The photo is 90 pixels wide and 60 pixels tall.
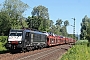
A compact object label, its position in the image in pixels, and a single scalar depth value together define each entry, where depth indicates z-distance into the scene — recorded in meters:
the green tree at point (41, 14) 122.28
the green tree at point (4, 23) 80.69
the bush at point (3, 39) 52.70
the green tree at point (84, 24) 121.39
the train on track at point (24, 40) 32.09
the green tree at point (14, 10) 80.94
